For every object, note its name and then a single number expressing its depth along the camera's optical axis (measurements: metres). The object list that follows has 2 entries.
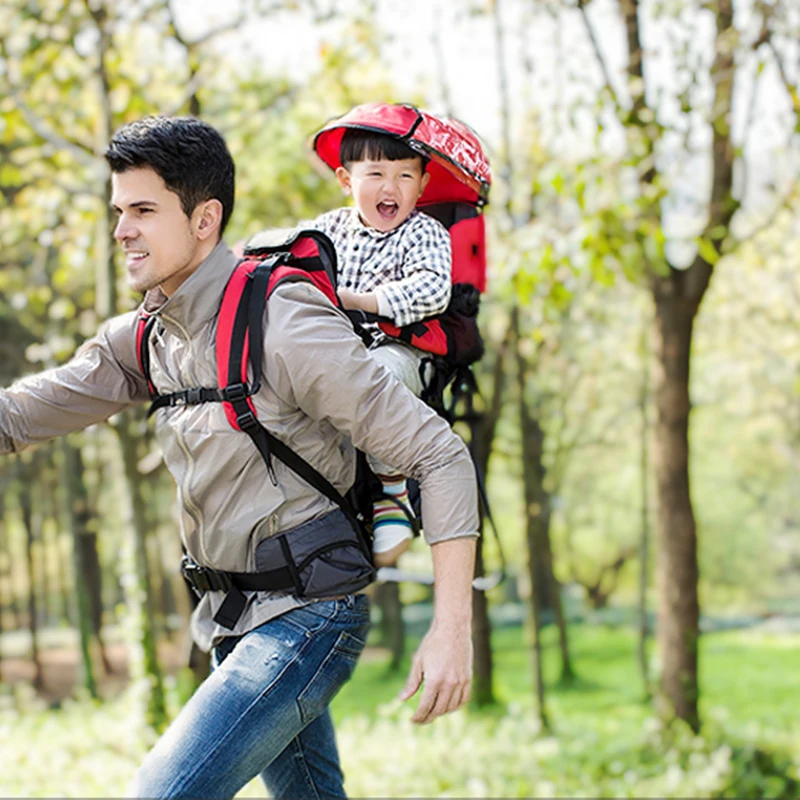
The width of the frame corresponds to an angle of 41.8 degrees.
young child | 2.81
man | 2.24
